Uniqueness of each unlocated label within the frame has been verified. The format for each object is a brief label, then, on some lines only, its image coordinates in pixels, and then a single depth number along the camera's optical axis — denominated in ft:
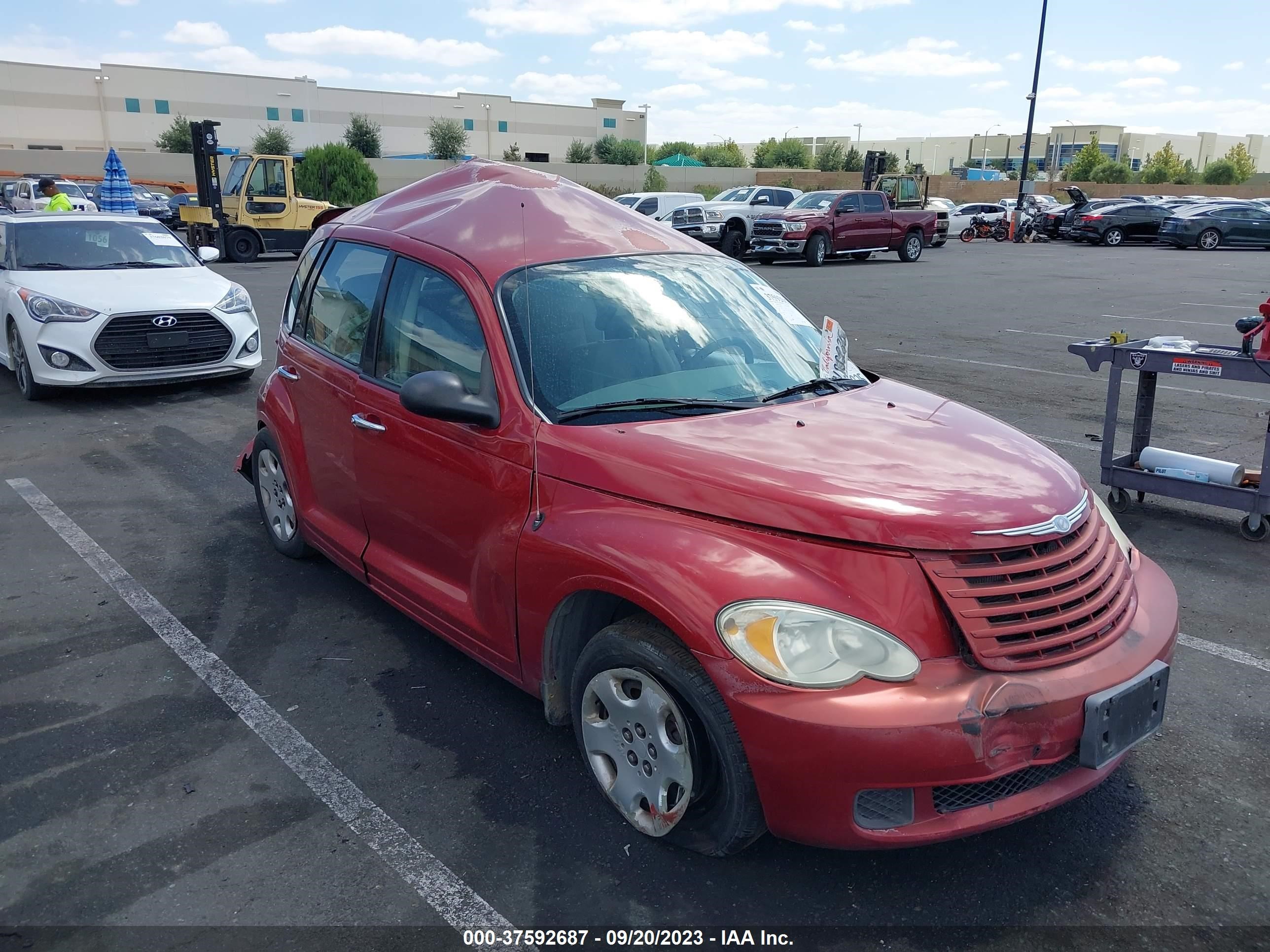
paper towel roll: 18.92
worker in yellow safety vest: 51.03
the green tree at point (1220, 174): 274.98
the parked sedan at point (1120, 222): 115.85
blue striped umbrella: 71.15
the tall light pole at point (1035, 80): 132.77
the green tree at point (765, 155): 296.51
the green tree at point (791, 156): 286.87
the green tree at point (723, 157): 304.91
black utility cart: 18.04
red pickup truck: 84.64
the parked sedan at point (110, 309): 28.94
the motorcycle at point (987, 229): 129.59
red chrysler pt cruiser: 8.40
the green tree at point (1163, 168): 274.16
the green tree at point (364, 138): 233.55
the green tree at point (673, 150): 338.75
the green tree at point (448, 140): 244.42
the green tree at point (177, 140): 212.43
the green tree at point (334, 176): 126.31
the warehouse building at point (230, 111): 228.84
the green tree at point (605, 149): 265.34
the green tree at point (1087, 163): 275.18
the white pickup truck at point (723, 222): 91.56
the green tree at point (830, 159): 275.80
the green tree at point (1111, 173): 271.08
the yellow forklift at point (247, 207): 80.89
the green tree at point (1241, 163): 286.66
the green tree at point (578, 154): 260.83
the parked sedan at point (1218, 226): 110.42
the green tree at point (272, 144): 210.79
